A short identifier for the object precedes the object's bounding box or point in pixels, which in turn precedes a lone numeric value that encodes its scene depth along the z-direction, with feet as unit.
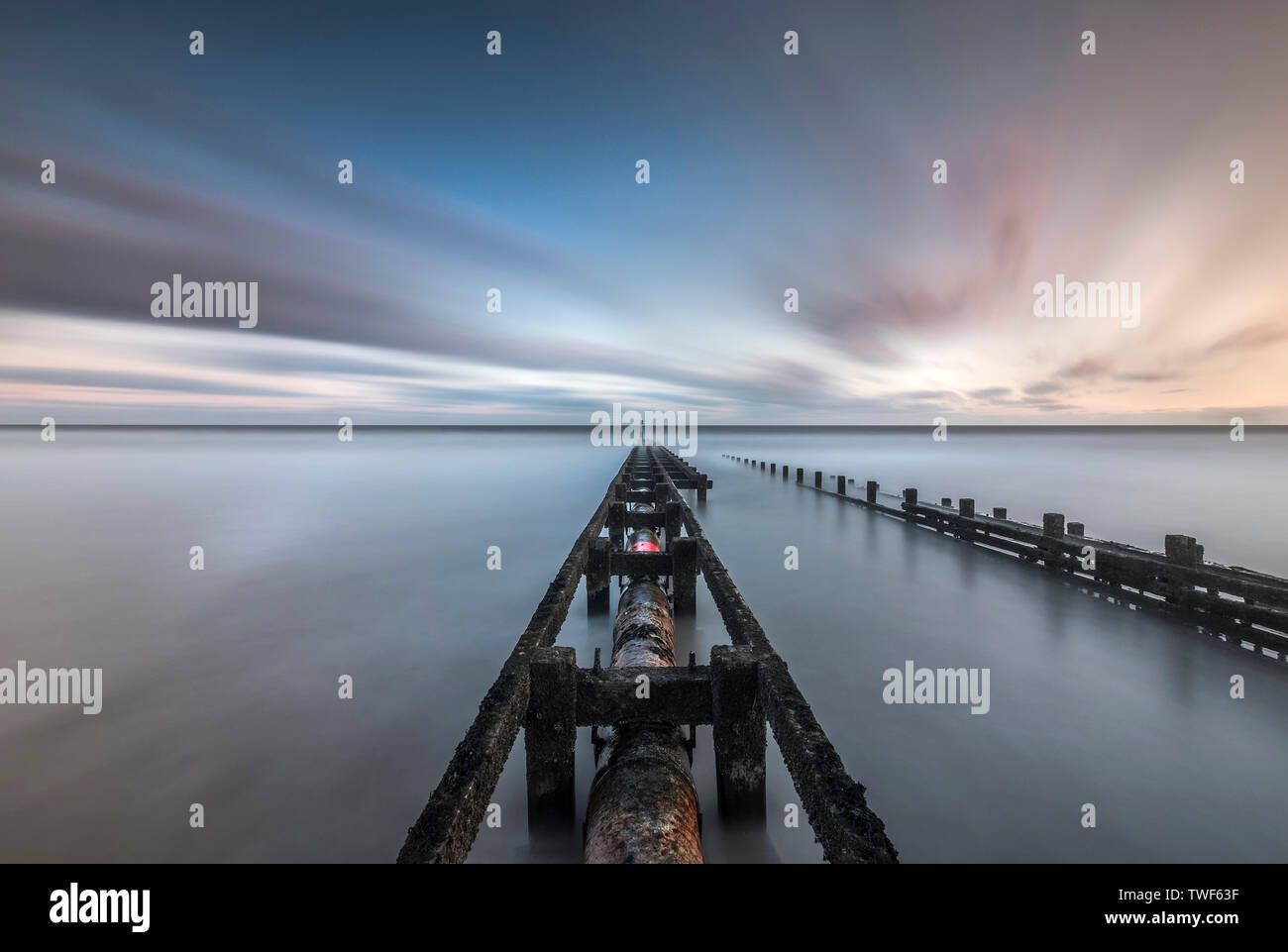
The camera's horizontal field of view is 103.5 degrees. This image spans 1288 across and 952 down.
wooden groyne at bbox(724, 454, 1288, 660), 22.76
